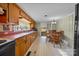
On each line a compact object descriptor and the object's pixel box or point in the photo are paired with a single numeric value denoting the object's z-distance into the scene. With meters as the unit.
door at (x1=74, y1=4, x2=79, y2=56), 0.95
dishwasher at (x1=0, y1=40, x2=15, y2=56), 0.65
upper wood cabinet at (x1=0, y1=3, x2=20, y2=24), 1.12
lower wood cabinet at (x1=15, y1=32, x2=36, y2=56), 1.08
